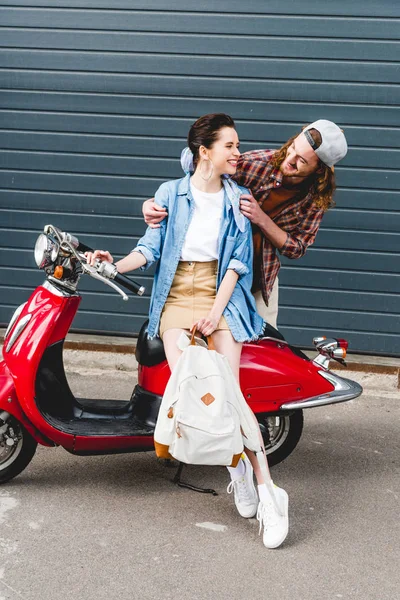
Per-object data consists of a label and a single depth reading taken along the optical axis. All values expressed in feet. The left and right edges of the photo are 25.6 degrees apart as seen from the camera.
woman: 13.03
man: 13.29
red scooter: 13.01
